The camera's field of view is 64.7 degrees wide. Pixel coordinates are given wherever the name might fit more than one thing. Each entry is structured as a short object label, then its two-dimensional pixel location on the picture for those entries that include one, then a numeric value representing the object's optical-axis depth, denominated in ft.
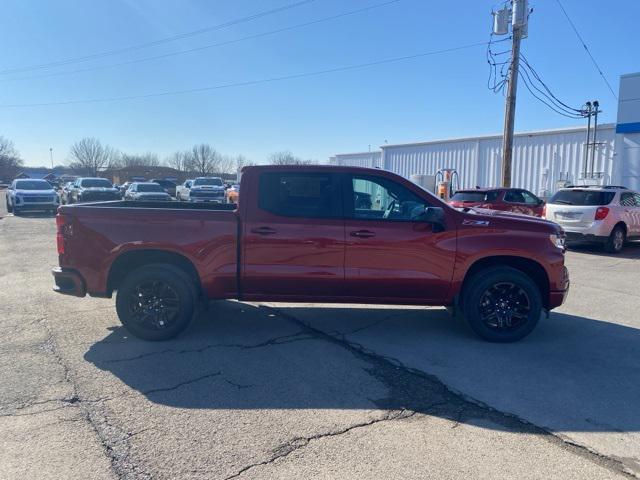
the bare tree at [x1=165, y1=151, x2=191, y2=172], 324.27
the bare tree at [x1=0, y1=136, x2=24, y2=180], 298.15
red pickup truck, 17.72
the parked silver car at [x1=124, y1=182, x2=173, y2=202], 82.48
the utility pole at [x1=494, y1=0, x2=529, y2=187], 53.57
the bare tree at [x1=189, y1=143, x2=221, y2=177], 315.58
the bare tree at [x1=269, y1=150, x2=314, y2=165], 211.00
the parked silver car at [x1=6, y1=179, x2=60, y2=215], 74.79
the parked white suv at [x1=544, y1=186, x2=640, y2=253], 42.42
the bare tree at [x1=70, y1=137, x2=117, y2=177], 306.96
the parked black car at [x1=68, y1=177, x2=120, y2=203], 83.35
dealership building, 66.69
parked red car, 49.96
